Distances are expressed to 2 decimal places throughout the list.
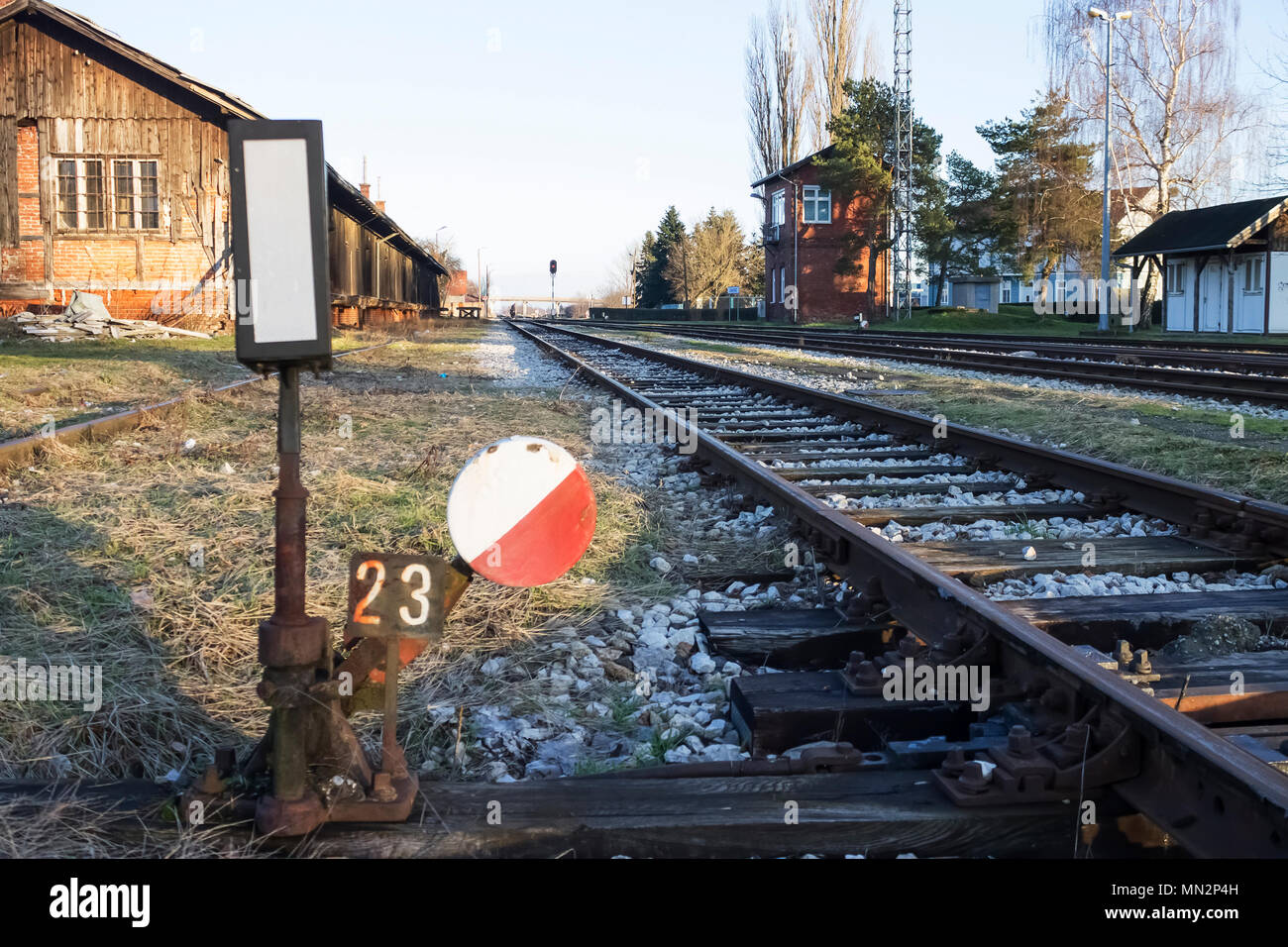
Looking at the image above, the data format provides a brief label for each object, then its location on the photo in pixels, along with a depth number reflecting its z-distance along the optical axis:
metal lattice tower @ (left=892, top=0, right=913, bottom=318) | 35.50
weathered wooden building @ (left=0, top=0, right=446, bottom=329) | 19.80
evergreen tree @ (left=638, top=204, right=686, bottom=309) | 78.56
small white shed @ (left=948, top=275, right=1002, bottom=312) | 62.41
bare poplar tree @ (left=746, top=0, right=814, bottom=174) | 55.09
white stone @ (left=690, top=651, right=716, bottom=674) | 3.07
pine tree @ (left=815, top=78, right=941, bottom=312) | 42.69
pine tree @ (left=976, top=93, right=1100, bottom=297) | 39.59
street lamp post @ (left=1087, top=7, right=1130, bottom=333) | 28.69
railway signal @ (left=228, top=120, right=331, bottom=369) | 1.73
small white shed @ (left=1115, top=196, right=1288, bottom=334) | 26.78
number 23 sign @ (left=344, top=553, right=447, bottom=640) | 1.95
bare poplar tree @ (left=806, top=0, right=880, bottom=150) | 53.41
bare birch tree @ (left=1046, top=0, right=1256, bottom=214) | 36.31
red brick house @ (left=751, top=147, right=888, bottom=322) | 49.59
